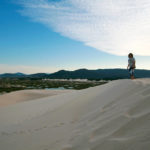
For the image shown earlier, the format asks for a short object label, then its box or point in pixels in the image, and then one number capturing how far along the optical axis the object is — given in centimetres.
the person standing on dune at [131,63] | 863
